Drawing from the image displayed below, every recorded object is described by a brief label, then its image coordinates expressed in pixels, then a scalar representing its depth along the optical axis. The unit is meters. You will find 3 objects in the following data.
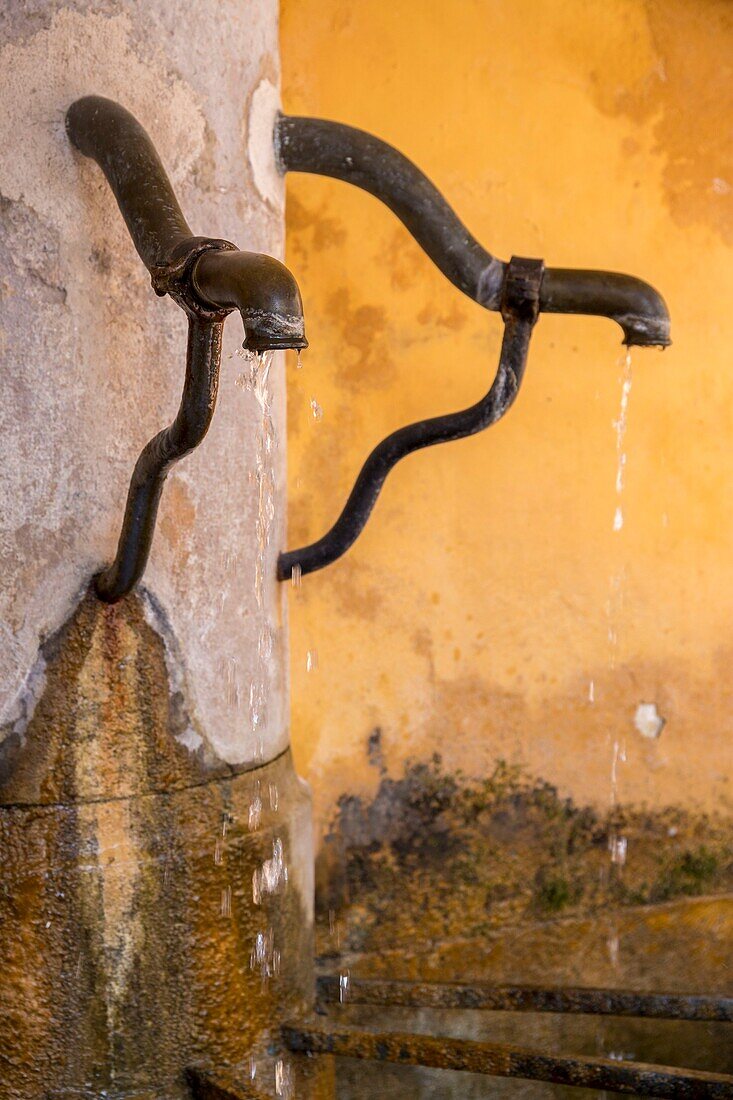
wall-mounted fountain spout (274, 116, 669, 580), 1.98
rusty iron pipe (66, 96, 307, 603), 1.34
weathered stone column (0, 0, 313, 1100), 1.68
